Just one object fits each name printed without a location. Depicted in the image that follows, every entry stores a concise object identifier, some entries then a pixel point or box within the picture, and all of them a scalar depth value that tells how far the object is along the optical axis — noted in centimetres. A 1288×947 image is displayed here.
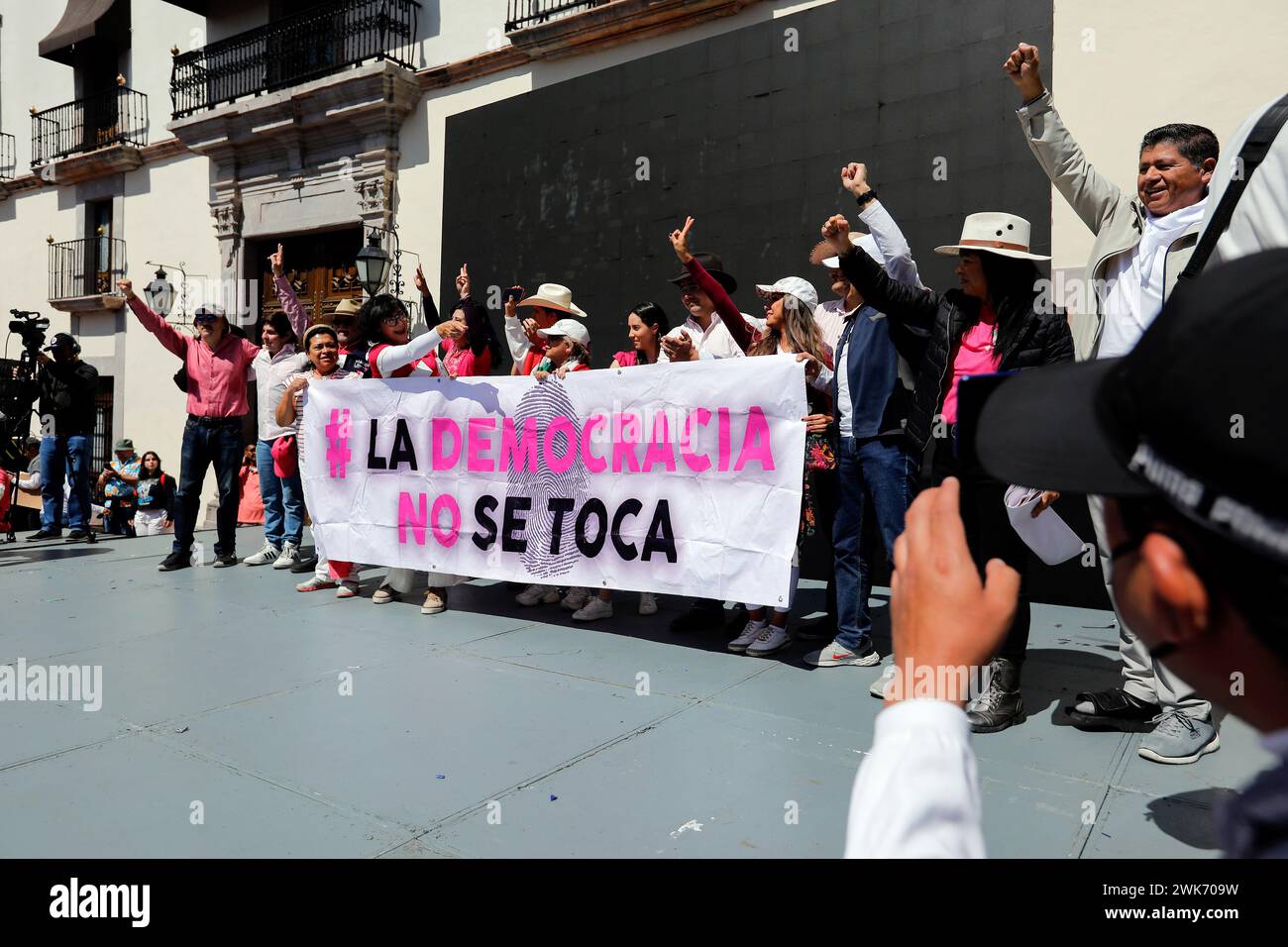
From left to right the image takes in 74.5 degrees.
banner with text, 435
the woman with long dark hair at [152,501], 1023
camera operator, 880
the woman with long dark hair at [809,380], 433
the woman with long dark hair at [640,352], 527
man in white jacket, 304
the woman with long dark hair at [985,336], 340
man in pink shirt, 704
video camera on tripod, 908
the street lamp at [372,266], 936
